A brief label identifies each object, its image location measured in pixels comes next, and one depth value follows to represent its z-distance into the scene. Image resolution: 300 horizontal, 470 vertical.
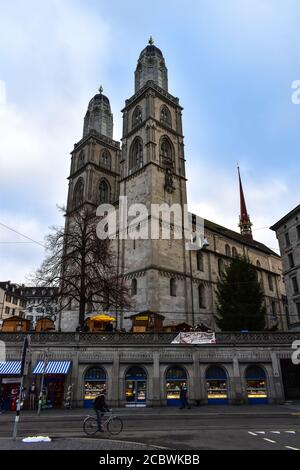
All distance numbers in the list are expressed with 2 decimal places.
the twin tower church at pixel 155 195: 41.03
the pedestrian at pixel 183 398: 21.85
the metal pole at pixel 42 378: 19.42
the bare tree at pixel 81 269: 29.45
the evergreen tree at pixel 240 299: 39.34
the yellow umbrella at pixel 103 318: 29.70
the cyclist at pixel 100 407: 13.41
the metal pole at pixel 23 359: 11.82
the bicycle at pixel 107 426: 12.96
